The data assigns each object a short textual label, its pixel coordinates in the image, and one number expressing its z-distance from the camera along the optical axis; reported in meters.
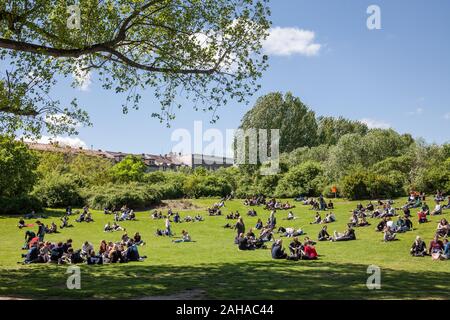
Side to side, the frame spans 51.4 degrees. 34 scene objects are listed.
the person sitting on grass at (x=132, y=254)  21.20
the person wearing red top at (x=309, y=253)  20.97
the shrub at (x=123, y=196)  51.56
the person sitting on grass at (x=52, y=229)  36.44
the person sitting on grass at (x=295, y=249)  21.05
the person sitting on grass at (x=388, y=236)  26.27
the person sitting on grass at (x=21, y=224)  38.50
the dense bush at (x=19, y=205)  47.81
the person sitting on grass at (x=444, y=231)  26.27
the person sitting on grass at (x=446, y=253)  20.34
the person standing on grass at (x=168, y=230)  34.53
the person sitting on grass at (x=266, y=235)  27.64
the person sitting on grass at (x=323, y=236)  28.06
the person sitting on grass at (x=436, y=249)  20.66
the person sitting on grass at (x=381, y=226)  30.05
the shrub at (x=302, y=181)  58.16
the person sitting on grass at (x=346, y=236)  27.56
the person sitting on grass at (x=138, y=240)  28.25
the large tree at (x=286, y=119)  81.88
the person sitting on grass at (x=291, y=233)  31.48
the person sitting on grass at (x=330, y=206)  44.75
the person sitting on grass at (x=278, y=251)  21.41
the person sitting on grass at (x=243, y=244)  24.73
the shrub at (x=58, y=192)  53.62
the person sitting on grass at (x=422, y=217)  32.25
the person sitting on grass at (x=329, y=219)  37.00
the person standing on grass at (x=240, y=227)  28.19
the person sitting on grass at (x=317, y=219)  37.47
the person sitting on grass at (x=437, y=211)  35.06
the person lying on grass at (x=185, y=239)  30.32
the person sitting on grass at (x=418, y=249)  21.62
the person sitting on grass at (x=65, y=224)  39.26
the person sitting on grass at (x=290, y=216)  40.75
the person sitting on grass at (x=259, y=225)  35.81
